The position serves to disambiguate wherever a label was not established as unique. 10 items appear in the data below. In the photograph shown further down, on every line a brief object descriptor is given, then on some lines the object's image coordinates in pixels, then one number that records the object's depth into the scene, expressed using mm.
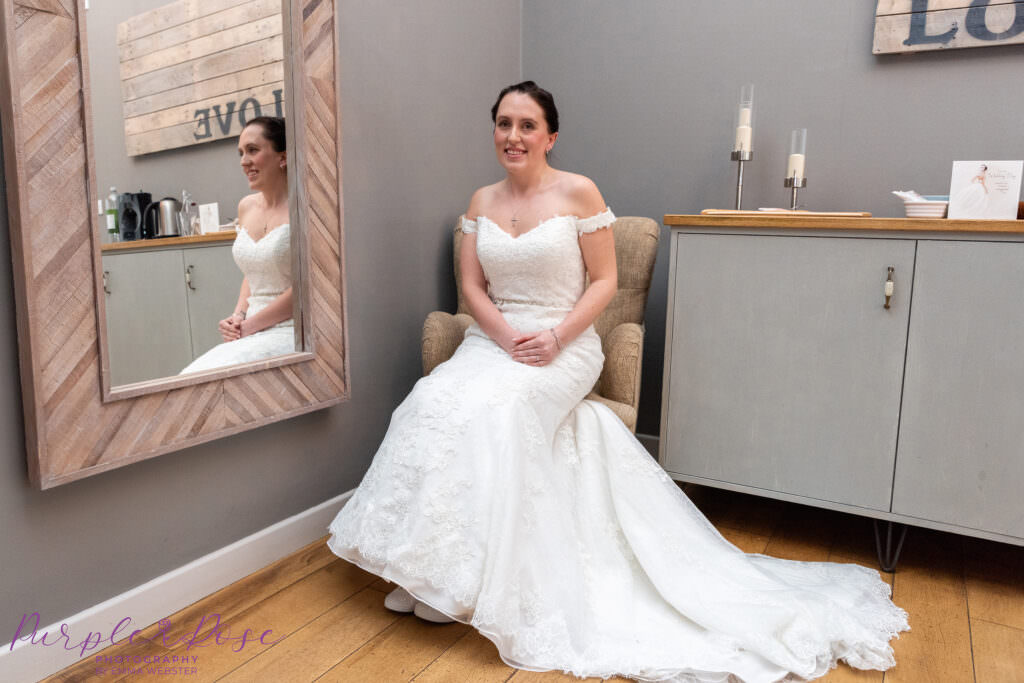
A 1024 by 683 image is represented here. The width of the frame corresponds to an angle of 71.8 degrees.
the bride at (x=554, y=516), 1538
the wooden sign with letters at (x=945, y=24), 2088
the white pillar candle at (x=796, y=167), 2252
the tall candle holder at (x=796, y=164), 2256
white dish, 1937
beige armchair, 2098
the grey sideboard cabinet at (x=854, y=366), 1823
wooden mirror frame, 1311
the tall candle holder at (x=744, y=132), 2305
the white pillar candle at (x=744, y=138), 2309
